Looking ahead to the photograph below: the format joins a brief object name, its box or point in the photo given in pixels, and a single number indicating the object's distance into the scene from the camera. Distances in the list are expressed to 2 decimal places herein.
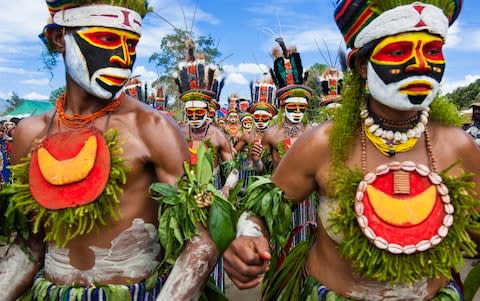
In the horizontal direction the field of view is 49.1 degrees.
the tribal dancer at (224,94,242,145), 16.00
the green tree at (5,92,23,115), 33.06
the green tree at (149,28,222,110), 34.43
